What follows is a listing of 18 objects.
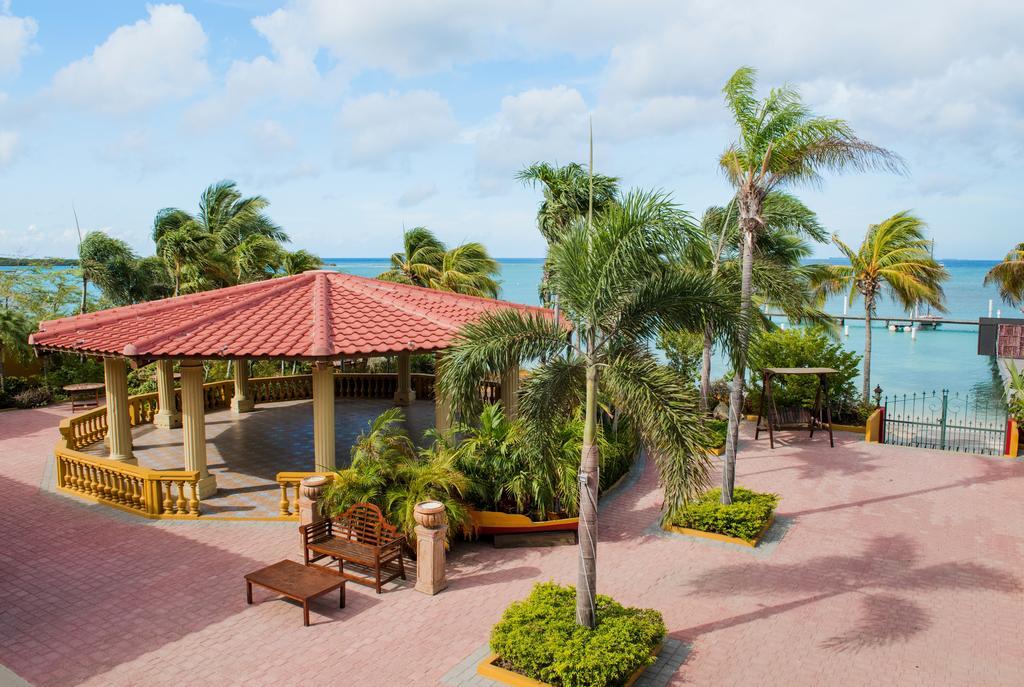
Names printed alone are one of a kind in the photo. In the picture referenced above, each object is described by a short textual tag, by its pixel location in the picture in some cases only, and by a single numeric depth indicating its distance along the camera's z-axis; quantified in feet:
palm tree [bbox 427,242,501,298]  93.25
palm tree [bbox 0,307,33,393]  81.41
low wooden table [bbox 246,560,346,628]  28.96
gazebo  41.91
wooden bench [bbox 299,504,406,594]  32.65
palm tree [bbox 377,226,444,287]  96.73
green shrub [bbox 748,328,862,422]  74.18
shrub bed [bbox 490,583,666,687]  23.97
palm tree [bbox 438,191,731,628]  24.38
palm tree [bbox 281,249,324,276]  87.97
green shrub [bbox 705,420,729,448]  64.40
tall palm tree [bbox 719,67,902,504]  38.32
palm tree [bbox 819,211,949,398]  76.95
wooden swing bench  62.80
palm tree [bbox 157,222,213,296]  79.87
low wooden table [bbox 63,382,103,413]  76.43
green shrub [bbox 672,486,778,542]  39.63
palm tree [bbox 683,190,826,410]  48.83
